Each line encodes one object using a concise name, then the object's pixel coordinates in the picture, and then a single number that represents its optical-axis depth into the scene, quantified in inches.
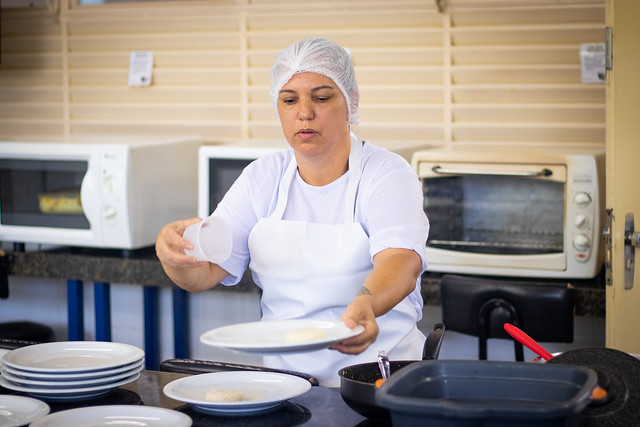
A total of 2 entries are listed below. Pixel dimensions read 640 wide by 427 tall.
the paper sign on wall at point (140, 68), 153.5
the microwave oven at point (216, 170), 126.7
